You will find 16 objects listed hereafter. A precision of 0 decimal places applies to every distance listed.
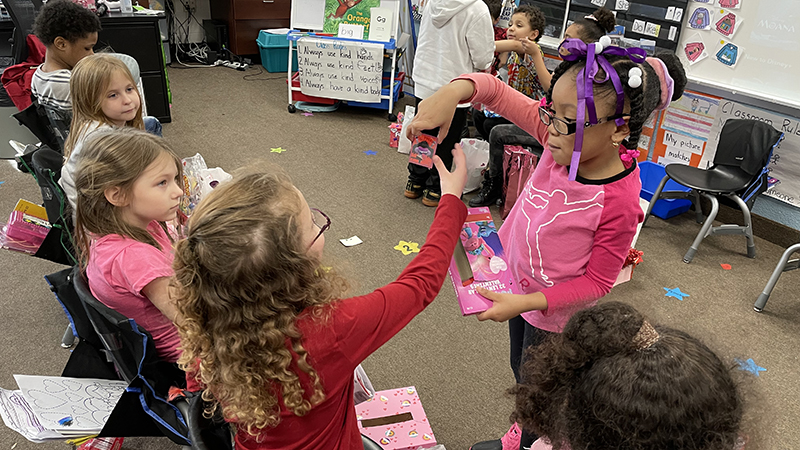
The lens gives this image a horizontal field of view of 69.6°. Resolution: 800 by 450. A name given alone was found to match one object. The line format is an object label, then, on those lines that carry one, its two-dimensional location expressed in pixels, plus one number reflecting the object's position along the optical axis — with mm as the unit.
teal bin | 5824
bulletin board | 3342
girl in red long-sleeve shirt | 911
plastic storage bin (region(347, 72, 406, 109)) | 4877
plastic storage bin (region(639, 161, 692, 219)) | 3439
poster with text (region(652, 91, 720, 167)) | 3361
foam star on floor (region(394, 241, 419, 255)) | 2924
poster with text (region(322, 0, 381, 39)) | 4637
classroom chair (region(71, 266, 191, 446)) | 1202
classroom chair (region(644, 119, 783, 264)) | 2910
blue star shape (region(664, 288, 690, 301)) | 2714
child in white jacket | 3078
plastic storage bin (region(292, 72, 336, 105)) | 4922
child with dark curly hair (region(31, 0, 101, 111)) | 2410
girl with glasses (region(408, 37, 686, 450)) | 1133
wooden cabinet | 6000
